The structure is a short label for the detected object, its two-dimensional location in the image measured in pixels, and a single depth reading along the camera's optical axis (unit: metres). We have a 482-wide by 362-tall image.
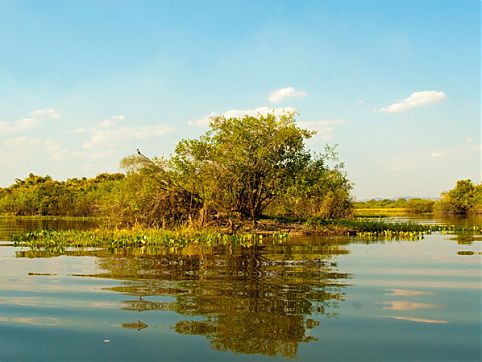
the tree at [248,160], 37.19
